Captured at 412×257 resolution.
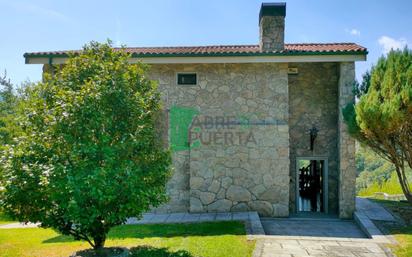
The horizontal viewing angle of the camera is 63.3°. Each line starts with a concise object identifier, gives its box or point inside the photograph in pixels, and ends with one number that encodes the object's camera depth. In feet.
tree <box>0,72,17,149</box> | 67.37
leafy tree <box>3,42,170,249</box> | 16.14
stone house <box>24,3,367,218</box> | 31.12
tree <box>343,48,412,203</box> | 24.89
